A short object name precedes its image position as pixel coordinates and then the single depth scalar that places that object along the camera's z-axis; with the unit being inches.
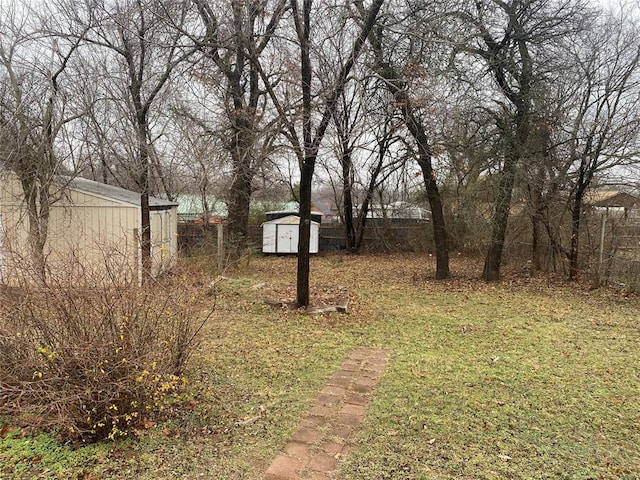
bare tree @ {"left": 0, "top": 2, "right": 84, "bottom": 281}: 271.4
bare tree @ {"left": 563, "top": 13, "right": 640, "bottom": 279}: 308.7
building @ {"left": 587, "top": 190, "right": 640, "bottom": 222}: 323.6
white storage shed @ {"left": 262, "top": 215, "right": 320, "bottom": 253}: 597.0
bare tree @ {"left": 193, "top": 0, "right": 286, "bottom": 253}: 236.8
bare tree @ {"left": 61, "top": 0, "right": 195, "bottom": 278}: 269.0
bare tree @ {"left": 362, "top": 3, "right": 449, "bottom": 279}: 289.4
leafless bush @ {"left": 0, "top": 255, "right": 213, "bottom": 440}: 102.7
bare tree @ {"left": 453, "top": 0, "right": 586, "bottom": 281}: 316.2
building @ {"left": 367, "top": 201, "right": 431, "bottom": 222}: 620.2
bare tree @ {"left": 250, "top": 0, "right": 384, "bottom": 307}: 232.4
